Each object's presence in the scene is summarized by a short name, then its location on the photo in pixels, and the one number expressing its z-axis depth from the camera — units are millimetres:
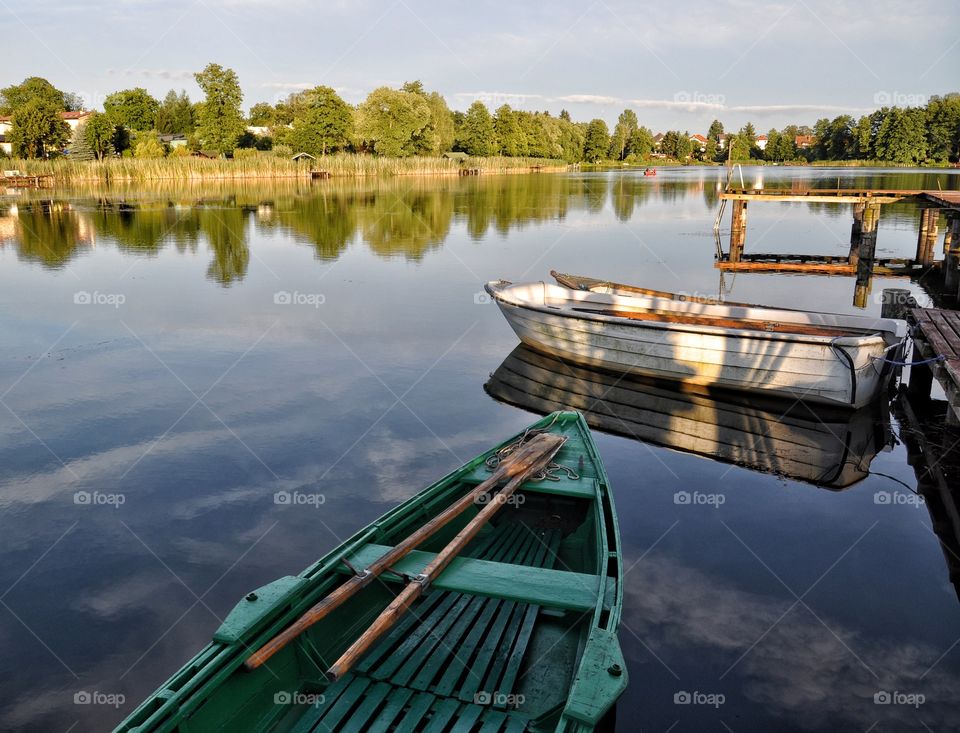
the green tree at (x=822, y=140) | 141250
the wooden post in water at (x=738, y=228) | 27578
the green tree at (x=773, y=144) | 148000
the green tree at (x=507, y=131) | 108625
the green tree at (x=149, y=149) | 74938
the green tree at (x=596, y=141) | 142375
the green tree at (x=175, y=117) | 106562
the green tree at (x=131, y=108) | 89625
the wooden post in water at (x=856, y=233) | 26700
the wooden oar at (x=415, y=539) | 4684
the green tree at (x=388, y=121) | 86875
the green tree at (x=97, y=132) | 78562
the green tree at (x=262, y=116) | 130750
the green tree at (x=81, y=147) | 79125
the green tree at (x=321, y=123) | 82375
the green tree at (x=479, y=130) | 103250
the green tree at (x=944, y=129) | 117625
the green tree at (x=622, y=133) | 147875
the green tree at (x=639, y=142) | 149250
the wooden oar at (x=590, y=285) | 16109
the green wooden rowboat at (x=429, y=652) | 4395
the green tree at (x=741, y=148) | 144000
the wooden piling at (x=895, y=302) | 14438
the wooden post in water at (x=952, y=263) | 21859
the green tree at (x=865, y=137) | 127062
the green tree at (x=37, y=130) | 73938
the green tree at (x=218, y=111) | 85188
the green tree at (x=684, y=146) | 163875
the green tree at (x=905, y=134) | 118438
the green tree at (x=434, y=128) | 91438
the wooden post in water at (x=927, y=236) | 25844
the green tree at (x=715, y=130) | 178750
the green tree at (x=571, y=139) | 131625
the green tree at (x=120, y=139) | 81431
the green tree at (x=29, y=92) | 114812
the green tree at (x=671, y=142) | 165875
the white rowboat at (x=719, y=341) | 11781
